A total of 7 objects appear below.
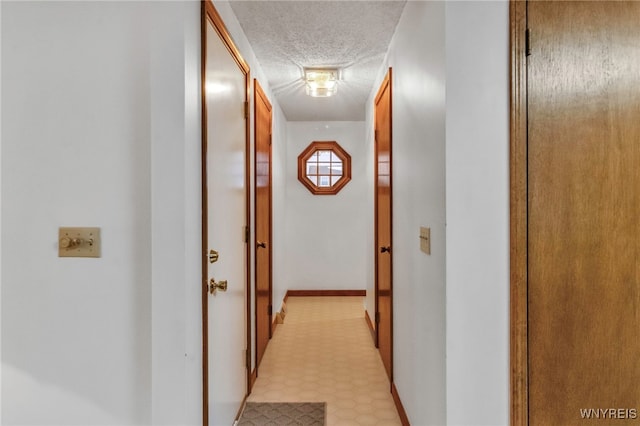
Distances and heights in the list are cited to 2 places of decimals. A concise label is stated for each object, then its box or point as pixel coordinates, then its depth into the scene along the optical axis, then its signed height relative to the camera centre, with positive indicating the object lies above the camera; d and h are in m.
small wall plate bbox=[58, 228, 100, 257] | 1.47 -0.11
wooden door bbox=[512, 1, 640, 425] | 1.44 +0.11
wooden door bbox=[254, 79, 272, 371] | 2.90 -0.06
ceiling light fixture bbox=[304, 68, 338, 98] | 3.18 +1.05
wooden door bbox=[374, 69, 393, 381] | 2.71 -0.11
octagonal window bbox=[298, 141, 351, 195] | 5.23 +0.57
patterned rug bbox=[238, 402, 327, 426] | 2.21 -1.14
